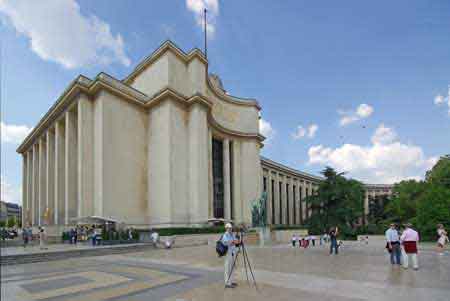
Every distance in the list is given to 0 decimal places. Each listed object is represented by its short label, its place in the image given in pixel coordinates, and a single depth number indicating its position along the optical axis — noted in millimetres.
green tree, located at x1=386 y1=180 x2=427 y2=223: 50844
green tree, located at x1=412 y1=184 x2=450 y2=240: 32656
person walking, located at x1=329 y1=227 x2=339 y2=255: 17012
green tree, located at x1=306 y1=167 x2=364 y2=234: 46406
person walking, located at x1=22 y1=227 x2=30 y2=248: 23072
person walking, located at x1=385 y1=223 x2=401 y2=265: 11984
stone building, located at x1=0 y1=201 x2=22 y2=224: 150612
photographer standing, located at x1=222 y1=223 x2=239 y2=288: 8078
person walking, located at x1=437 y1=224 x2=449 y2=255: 16438
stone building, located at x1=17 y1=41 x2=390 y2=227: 31938
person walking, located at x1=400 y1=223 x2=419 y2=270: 10781
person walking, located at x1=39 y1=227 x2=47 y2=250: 20333
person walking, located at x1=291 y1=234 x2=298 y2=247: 25062
